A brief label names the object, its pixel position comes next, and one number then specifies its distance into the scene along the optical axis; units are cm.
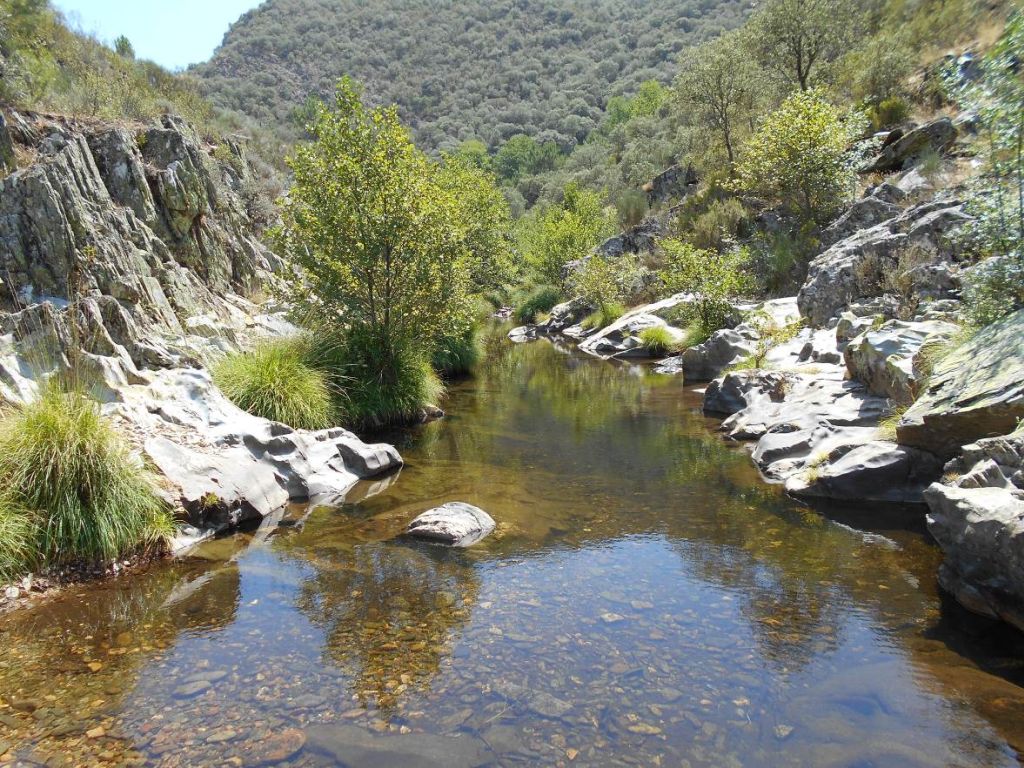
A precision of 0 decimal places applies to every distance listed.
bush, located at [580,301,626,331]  3528
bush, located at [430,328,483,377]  2292
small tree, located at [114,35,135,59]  4197
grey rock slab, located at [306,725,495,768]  486
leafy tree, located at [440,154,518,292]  3706
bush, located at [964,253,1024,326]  955
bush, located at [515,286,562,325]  4562
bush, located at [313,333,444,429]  1564
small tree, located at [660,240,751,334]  2394
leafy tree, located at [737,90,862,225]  2497
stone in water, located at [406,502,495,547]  906
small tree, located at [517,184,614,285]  4631
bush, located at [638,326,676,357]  2775
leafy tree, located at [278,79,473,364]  1523
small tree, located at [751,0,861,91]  3381
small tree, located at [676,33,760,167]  3691
